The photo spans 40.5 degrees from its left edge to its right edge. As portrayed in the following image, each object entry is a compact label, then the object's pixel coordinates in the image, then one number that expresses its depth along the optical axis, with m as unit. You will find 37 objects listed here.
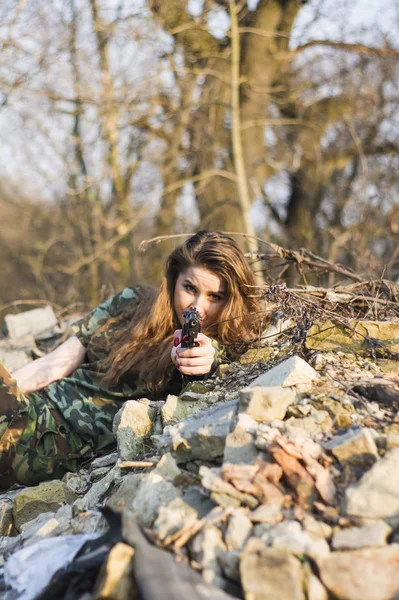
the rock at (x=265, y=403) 1.97
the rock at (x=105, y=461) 2.67
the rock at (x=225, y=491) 1.64
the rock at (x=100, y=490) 2.14
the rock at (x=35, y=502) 2.45
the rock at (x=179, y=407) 2.39
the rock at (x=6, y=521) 2.39
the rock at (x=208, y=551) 1.46
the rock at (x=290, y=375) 2.13
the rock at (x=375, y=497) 1.54
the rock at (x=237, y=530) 1.50
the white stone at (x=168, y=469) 1.87
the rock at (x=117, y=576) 1.36
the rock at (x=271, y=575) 1.37
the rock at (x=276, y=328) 2.88
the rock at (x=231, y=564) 1.45
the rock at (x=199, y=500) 1.69
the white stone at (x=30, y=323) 5.15
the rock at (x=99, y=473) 2.55
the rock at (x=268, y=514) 1.57
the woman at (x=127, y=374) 2.90
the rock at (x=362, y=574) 1.37
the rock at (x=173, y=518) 1.58
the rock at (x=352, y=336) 2.57
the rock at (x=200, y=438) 1.91
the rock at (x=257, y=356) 2.79
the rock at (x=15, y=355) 4.36
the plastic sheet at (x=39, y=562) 1.64
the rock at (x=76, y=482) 2.53
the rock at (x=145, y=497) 1.73
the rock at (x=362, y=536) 1.44
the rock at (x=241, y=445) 1.80
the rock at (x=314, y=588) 1.37
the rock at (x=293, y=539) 1.43
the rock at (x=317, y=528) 1.52
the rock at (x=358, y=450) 1.70
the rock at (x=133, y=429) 2.36
